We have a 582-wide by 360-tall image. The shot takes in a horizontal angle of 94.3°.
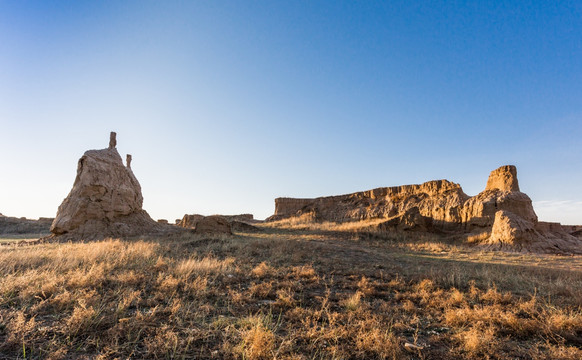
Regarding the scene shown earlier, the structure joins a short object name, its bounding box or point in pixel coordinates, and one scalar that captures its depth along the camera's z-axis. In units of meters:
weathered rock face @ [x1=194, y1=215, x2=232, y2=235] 19.27
